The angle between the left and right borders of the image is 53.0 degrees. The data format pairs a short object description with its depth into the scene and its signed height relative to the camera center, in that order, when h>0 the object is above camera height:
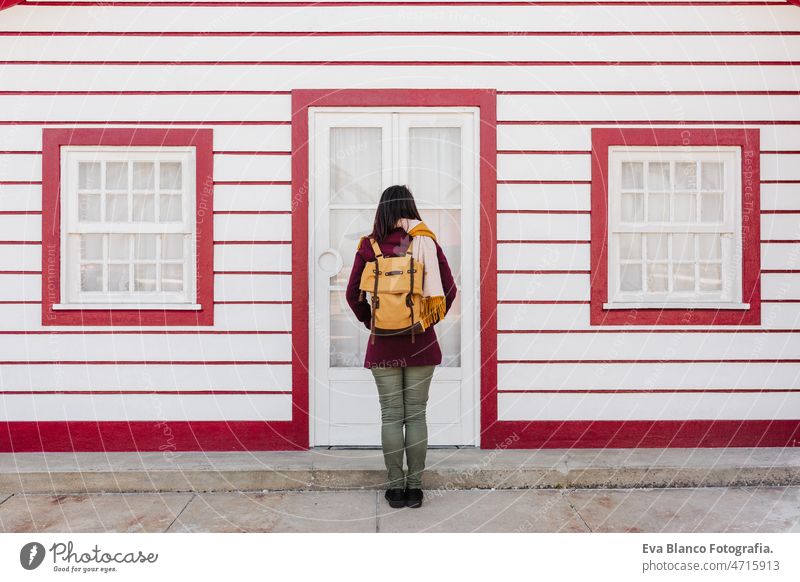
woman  4.70 -0.33
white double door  5.79 +0.44
